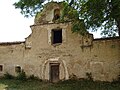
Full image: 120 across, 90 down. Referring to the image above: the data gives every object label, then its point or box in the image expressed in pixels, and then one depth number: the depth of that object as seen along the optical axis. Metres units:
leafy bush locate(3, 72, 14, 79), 8.65
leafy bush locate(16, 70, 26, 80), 8.30
